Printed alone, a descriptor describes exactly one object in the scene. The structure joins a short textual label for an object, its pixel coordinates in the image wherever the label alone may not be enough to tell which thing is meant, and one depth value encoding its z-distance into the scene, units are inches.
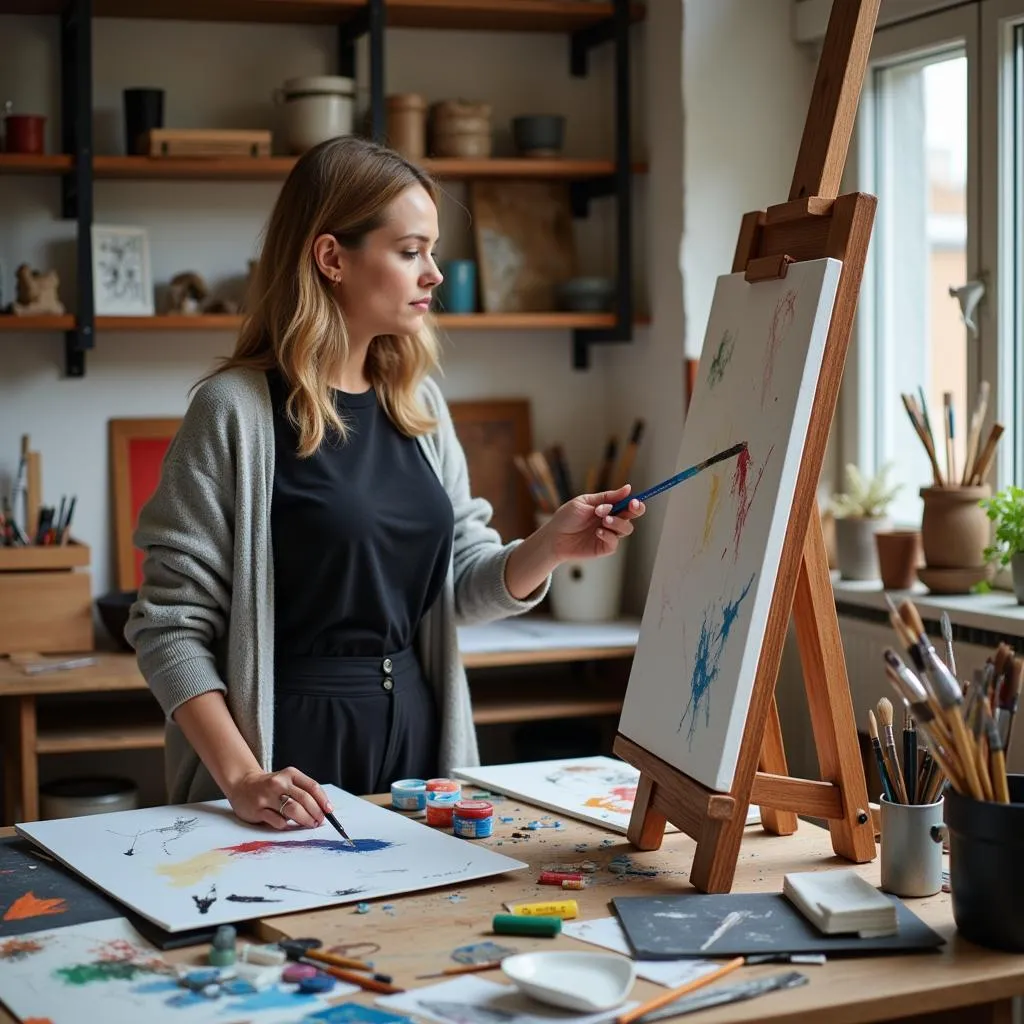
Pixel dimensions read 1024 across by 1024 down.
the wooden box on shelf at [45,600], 126.0
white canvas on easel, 59.7
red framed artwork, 138.3
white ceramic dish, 48.6
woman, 78.3
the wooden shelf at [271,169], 128.3
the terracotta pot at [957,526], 111.8
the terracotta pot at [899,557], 118.9
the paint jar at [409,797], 74.3
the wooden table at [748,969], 50.2
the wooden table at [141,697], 117.6
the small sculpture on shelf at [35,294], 128.3
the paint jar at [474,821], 69.4
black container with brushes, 53.3
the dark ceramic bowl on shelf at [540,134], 139.9
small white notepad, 54.6
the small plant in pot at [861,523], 125.0
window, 114.7
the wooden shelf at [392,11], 130.8
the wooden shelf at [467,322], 129.3
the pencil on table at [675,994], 48.2
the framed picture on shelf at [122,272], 132.6
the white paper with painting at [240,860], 58.9
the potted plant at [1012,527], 106.2
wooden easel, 60.6
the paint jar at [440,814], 71.9
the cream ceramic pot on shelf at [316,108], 131.3
